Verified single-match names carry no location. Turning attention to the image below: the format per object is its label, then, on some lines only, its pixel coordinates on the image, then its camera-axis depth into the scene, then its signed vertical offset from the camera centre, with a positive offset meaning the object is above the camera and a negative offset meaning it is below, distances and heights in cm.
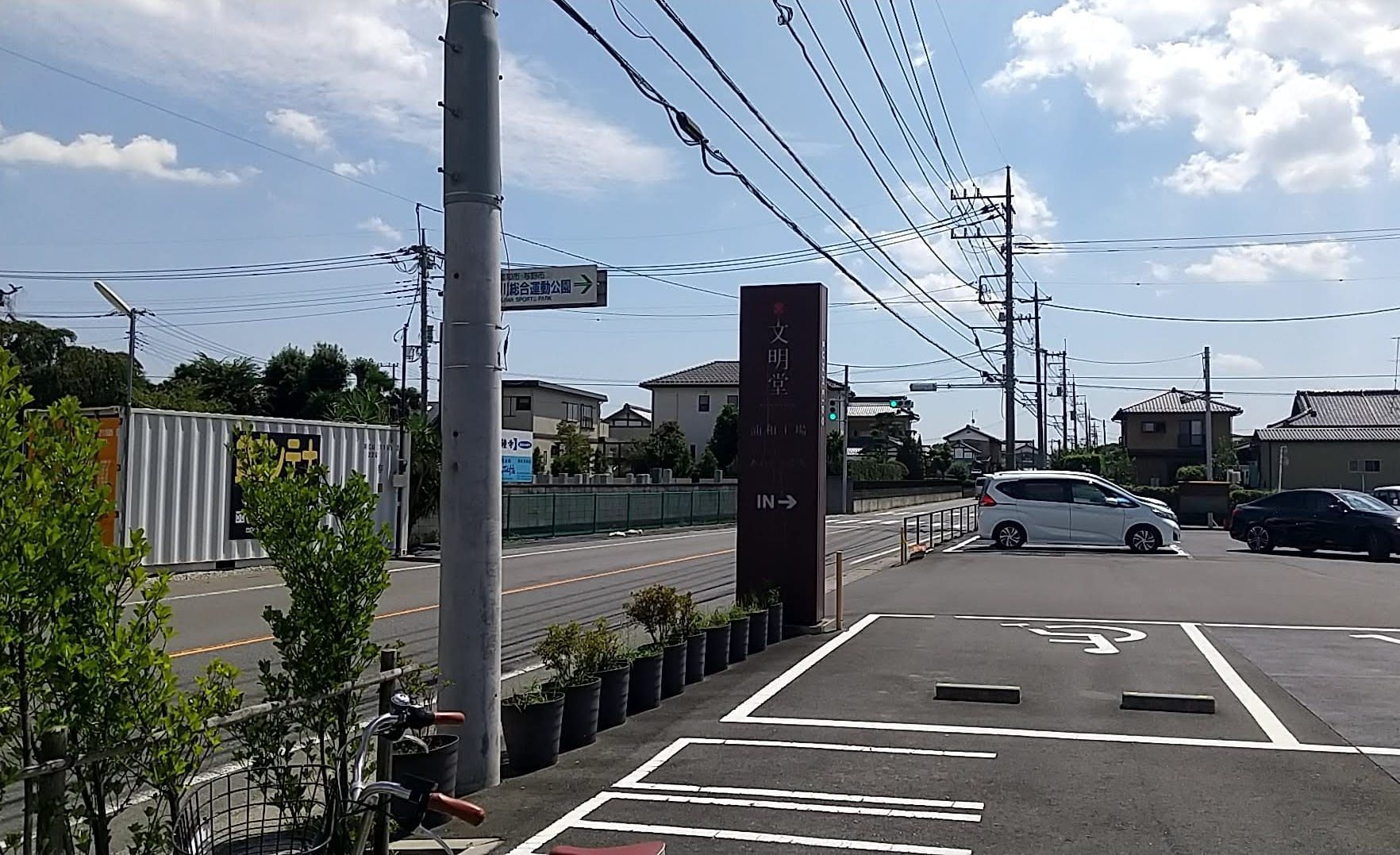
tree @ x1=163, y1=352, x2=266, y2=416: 5072 +367
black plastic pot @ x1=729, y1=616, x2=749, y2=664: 1077 -150
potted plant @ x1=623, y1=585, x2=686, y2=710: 911 -119
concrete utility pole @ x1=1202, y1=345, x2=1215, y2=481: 5169 +287
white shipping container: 2008 -28
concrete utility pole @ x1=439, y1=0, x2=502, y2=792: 655 +46
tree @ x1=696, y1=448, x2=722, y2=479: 7025 +41
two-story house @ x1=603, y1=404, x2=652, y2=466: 9194 +386
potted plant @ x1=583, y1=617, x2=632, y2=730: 788 -132
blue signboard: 4419 +49
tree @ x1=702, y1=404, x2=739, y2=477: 7188 +194
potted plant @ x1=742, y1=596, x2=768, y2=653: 1141 -148
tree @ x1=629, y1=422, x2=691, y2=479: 6925 +111
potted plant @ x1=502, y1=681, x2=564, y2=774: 692 -150
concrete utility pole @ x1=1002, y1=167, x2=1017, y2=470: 3912 +353
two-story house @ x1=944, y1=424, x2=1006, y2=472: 12605 +332
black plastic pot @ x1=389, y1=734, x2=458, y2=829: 574 -142
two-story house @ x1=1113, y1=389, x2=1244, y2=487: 7356 +269
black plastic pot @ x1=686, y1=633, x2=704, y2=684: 964 -149
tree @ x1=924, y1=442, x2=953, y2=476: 9556 +117
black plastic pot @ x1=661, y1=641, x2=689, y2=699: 907 -150
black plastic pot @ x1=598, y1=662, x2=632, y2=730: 793 -149
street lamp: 1950 +191
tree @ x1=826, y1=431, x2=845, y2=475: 6981 +124
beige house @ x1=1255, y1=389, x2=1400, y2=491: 6166 +148
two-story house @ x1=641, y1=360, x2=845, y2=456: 8388 +525
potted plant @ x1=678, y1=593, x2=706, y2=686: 959 -133
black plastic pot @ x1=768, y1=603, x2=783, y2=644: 1201 -150
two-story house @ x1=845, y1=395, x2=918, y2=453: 9800 +456
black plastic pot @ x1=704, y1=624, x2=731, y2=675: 1019 -150
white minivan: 2708 -87
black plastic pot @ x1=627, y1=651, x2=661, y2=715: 857 -151
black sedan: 2569 -100
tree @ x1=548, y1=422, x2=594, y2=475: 6519 +101
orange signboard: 1930 +26
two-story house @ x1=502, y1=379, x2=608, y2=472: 7325 +406
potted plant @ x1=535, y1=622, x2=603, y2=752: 741 -131
